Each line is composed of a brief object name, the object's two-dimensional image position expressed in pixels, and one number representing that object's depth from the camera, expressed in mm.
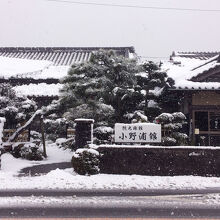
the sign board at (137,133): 13188
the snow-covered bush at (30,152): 15180
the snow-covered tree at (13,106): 16312
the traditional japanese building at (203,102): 17750
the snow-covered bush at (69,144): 15223
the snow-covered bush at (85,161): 12148
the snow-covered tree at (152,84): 16750
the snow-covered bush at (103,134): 14508
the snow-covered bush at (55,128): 16228
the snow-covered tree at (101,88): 14688
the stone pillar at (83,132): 13117
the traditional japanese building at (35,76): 20688
